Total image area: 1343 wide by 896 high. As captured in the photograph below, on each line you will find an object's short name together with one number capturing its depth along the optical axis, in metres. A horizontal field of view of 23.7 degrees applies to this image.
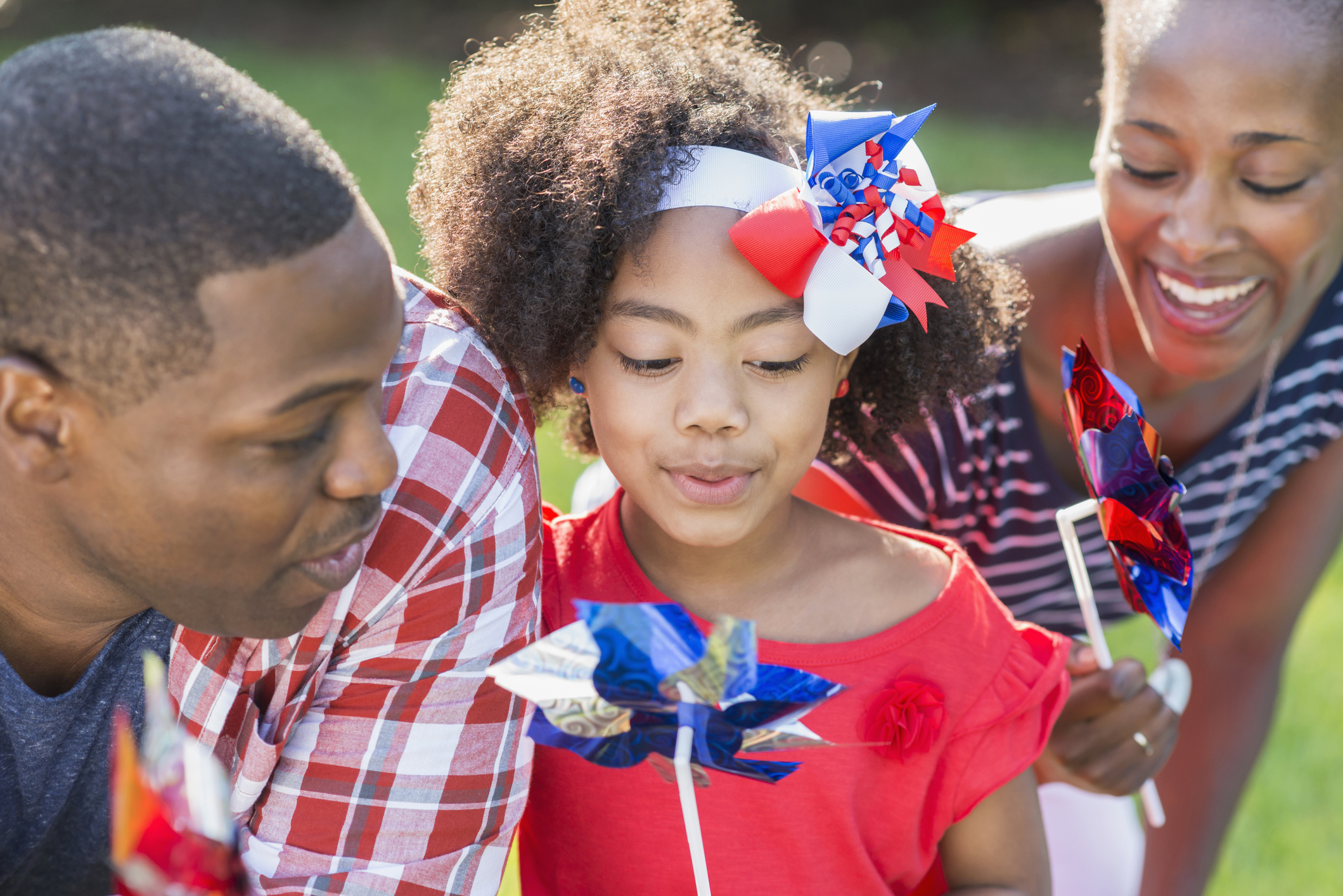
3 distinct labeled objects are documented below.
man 1.19
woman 1.45
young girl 1.33
